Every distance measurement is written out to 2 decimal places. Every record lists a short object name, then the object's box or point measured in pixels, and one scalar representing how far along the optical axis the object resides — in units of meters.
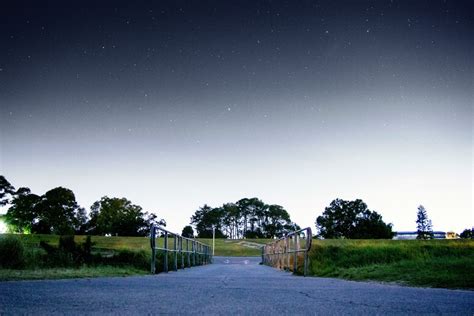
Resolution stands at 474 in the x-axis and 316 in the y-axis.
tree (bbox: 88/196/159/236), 82.38
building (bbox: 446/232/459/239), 72.26
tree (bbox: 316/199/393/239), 97.85
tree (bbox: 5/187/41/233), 64.38
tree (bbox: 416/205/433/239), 149.12
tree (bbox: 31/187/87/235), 68.31
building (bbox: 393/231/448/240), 103.82
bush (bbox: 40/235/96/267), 9.06
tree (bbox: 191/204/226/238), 125.60
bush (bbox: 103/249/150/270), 10.69
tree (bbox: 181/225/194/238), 115.01
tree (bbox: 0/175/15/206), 60.33
